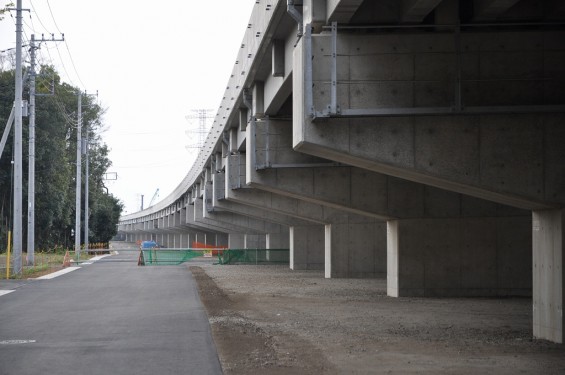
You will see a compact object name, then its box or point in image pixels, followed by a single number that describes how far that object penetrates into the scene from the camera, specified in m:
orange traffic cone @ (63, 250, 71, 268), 54.07
